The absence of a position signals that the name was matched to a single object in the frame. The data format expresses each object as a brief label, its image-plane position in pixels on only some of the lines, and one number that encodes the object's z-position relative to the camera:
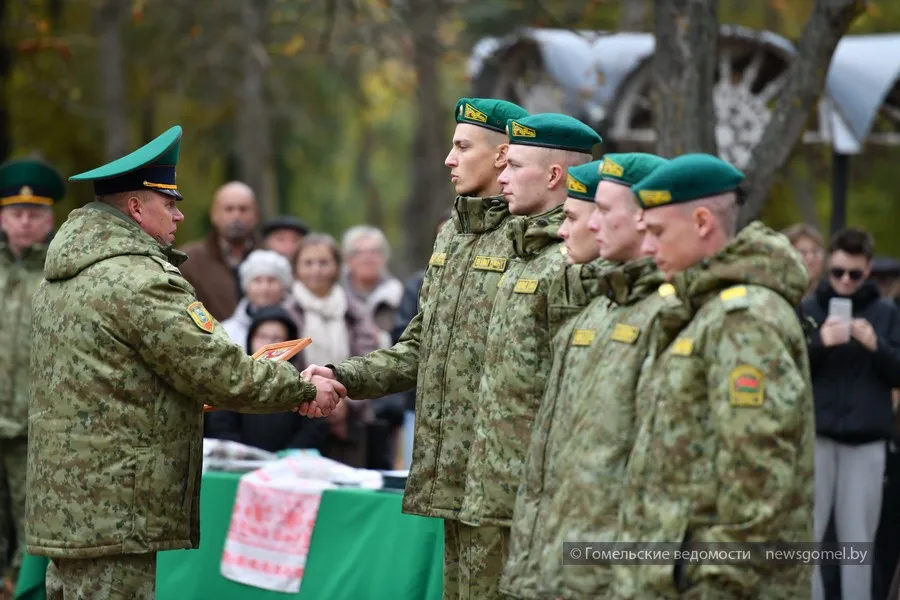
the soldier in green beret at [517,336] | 8.95
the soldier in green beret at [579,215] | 8.44
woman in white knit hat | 15.19
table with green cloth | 11.76
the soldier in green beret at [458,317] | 9.58
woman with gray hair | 18.77
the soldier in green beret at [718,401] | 6.64
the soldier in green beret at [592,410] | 7.40
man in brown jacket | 16.77
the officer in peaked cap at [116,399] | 9.16
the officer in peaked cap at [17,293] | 14.29
